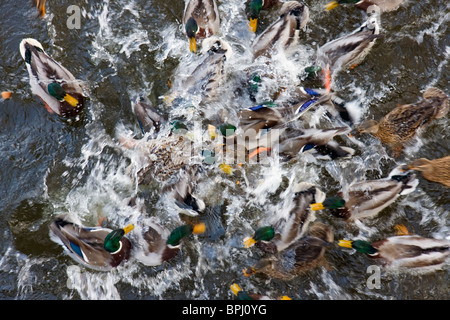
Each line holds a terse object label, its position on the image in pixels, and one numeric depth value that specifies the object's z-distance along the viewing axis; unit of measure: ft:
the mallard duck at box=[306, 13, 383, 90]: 18.12
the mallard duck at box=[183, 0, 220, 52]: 18.31
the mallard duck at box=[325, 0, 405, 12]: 19.43
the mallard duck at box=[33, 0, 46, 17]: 19.56
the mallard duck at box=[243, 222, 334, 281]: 15.56
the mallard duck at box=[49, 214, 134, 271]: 14.94
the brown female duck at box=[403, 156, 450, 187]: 16.55
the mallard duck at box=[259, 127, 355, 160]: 16.38
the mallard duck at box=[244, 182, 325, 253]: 15.38
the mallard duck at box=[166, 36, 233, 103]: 17.38
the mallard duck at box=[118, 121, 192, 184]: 16.43
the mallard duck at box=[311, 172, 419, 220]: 15.92
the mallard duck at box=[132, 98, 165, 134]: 17.16
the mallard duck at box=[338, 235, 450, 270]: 14.96
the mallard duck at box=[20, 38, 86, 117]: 17.07
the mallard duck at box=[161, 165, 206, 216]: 16.06
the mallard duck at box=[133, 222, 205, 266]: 15.67
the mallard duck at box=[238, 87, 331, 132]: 16.38
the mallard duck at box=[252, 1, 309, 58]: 18.13
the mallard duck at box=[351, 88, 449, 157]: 17.07
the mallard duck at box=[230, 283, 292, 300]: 15.05
